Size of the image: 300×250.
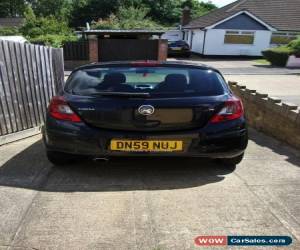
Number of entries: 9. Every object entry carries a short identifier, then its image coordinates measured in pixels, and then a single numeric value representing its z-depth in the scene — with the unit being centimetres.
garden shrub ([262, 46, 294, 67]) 1778
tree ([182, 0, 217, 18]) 4076
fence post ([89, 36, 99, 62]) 1283
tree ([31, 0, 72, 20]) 4137
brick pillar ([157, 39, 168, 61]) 1256
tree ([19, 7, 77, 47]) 2088
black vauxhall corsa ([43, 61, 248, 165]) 262
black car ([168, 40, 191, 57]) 2133
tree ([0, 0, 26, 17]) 4618
